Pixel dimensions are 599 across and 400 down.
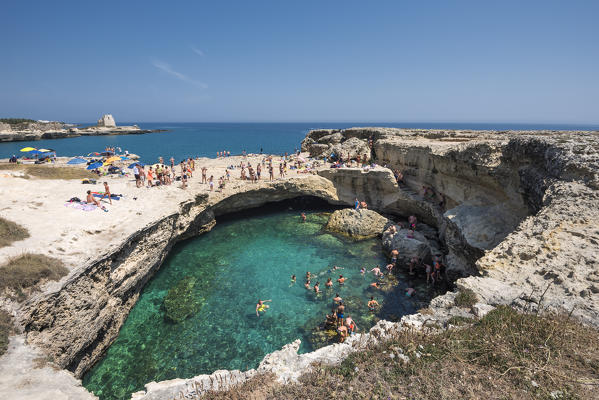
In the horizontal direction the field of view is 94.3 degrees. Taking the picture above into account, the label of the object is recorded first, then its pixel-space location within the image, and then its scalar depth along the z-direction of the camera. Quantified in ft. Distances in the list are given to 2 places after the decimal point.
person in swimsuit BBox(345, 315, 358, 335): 34.88
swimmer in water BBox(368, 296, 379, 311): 40.33
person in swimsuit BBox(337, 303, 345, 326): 35.89
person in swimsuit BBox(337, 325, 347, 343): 33.96
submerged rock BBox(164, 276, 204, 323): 39.20
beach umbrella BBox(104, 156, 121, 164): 69.29
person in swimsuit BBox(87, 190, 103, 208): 43.11
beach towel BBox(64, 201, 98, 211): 42.29
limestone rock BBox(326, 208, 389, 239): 62.49
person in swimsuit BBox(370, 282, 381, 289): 45.14
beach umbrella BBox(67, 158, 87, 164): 76.29
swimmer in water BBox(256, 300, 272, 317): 39.73
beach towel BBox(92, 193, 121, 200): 48.08
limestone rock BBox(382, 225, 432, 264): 51.39
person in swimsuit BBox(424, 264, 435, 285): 46.12
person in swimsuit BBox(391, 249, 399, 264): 51.24
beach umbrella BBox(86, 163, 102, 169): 64.12
